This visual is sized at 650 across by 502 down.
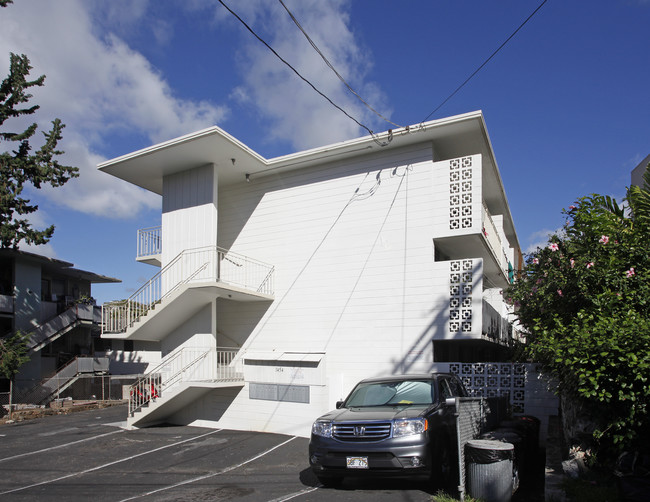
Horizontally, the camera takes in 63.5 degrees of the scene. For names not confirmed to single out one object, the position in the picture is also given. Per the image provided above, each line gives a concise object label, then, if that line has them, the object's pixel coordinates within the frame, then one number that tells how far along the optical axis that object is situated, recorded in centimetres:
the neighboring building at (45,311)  2375
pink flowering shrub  586
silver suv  673
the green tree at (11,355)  1755
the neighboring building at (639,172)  1644
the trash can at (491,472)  620
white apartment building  1286
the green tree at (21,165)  1834
